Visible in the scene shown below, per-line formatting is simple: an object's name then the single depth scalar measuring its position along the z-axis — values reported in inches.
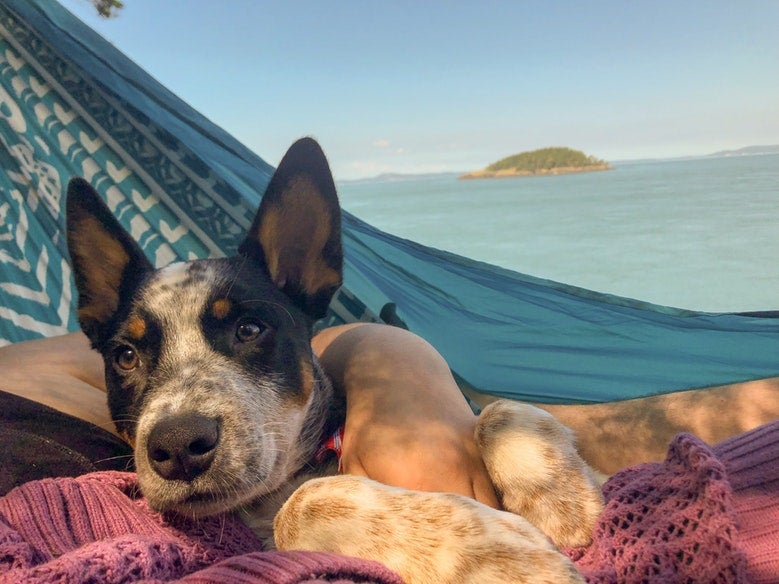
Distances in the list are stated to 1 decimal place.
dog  8.9
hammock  17.7
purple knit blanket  7.8
